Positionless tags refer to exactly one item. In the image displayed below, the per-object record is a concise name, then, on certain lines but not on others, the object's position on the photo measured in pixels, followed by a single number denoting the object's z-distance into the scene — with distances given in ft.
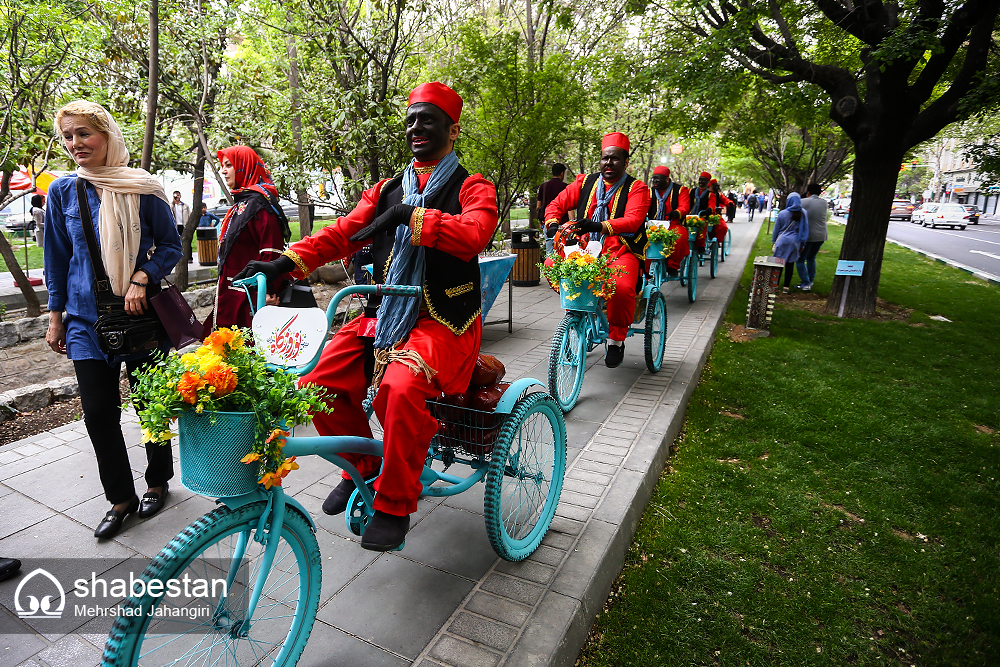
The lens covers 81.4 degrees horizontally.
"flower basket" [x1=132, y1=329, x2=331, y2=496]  5.28
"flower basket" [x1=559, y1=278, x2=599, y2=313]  15.10
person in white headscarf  9.41
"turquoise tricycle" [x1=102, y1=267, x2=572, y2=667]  5.45
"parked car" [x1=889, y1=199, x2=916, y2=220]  140.56
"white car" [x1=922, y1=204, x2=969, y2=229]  108.78
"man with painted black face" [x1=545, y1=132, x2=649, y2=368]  16.58
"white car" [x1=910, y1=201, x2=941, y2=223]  116.80
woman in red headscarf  13.84
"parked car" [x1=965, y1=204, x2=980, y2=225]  119.85
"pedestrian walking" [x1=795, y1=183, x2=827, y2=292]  34.30
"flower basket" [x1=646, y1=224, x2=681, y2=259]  25.36
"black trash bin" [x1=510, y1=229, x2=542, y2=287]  35.24
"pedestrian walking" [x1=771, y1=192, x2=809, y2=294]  33.96
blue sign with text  27.76
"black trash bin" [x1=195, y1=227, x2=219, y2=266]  49.47
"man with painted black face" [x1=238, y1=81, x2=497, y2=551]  7.41
